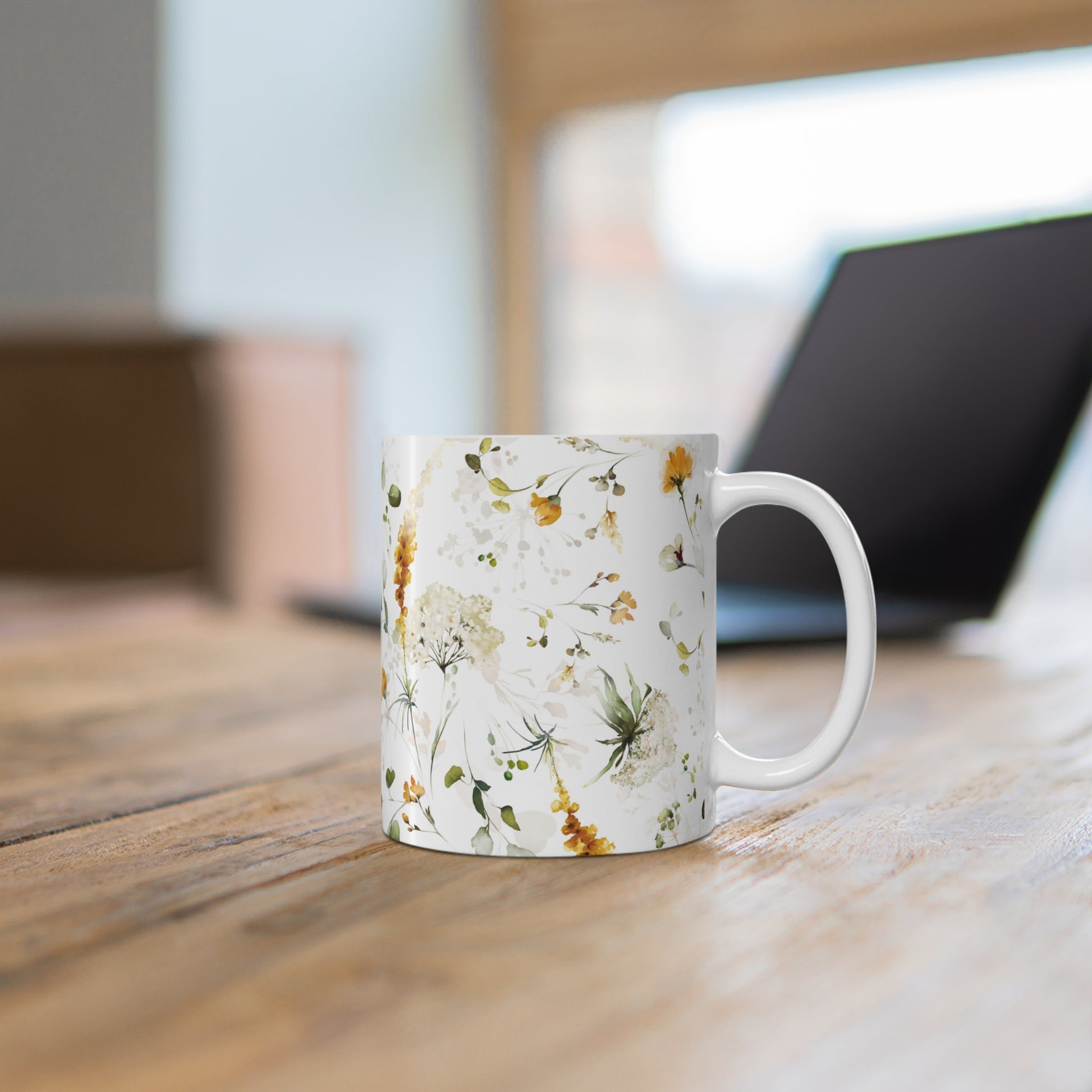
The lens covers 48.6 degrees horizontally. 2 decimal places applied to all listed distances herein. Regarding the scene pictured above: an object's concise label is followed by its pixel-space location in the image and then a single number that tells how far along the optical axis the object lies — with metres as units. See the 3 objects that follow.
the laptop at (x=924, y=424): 0.88
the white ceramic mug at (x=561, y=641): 0.38
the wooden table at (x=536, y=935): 0.26
